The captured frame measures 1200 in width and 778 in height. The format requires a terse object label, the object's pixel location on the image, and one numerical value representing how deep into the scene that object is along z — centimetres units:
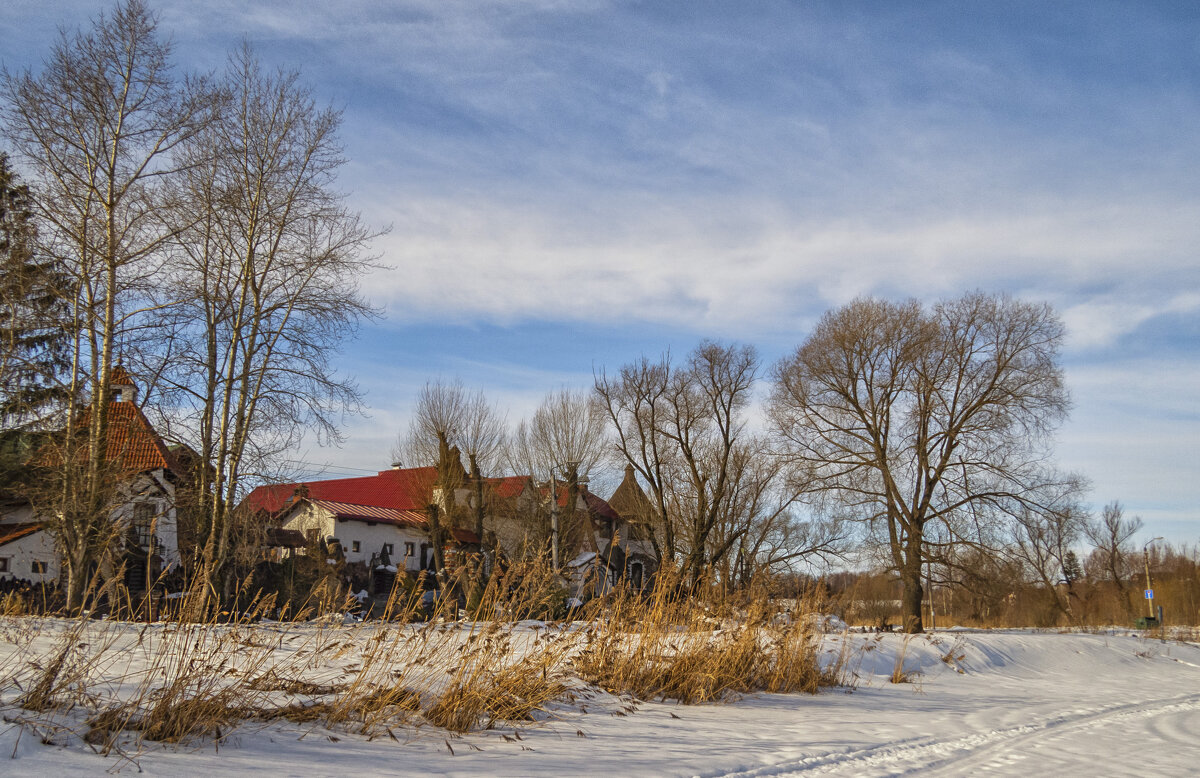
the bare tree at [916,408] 2786
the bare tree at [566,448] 3809
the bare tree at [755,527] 3475
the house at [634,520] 3784
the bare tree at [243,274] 1752
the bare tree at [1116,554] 5815
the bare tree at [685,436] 3594
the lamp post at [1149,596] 4466
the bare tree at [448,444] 3638
